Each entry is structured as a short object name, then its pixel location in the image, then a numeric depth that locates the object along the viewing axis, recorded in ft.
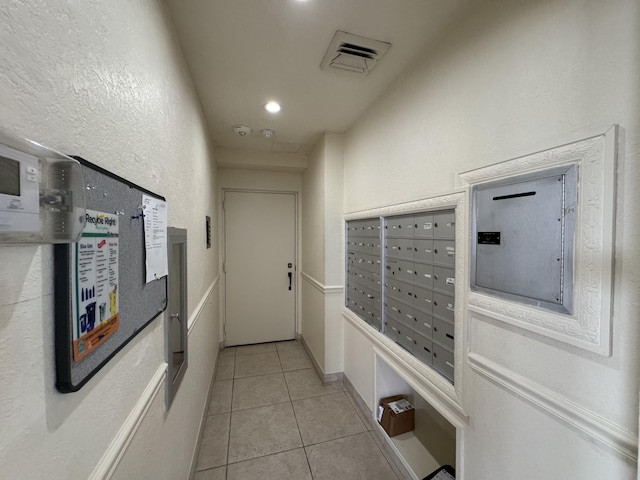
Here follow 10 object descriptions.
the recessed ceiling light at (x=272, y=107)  6.51
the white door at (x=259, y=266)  11.05
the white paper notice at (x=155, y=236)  2.88
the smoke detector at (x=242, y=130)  7.82
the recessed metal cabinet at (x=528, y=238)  2.61
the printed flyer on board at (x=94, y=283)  1.65
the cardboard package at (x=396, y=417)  5.68
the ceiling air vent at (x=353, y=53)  4.35
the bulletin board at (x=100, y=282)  1.55
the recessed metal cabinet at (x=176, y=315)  3.67
